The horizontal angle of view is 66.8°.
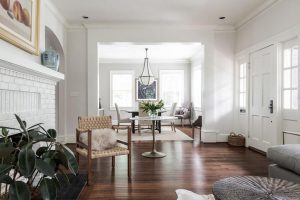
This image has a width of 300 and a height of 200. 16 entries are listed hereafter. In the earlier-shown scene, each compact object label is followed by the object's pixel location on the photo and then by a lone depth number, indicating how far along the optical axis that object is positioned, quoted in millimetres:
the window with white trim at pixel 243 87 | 5273
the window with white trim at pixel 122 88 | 9695
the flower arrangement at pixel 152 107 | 4614
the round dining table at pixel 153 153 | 4242
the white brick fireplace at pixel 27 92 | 2178
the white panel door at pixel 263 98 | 4161
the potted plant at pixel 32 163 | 1236
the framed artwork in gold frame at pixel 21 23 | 2206
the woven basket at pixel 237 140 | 5203
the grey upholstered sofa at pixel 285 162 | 2117
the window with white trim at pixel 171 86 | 9672
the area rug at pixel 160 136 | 6062
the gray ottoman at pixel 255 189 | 1491
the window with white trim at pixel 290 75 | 3649
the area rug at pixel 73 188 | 2409
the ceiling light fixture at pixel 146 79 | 7258
